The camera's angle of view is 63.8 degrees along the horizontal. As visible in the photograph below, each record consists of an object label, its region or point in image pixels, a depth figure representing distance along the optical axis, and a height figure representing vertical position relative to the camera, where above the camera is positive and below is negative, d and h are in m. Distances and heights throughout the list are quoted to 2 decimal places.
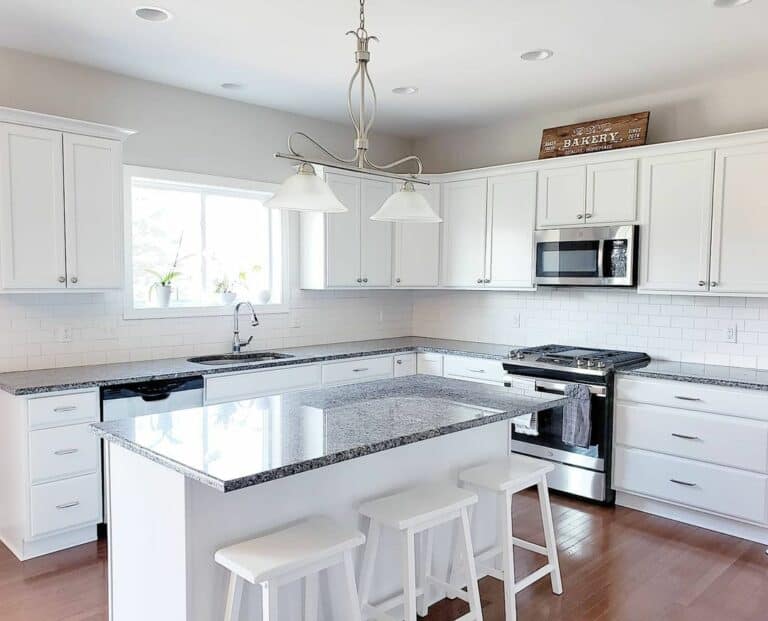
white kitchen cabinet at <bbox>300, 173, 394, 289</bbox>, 4.82 +0.35
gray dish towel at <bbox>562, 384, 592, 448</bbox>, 3.95 -0.84
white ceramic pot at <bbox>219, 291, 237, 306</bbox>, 4.52 -0.11
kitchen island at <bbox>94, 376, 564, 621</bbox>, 1.92 -0.70
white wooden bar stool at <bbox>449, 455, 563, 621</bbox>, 2.56 -0.99
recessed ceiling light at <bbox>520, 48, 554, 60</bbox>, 3.51 +1.33
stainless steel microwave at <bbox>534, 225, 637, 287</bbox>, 4.15 +0.21
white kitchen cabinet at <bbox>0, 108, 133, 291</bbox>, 3.25 +0.43
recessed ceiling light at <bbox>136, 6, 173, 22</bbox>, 2.96 +1.32
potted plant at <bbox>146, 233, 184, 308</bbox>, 4.21 -0.02
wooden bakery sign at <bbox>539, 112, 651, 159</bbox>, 4.20 +1.08
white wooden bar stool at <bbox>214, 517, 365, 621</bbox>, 1.81 -0.83
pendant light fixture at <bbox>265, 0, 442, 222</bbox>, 2.37 +0.39
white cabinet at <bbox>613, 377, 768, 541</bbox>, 3.45 -0.98
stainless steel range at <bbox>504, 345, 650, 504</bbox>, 3.94 -0.86
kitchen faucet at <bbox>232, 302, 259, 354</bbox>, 4.54 -0.37
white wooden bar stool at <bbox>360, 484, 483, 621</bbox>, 2.16 -0.87
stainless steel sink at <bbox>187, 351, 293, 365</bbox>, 4.32 -0.53
